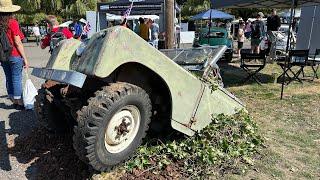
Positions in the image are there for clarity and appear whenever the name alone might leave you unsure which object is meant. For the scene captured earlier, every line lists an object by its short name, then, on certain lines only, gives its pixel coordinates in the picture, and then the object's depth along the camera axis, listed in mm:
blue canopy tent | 20262
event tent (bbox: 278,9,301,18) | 24249
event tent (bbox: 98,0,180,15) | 13219
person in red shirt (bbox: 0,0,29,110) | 4358
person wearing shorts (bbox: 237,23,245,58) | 13263
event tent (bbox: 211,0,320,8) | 7688
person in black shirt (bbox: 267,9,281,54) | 11195
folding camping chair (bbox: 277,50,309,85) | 7077
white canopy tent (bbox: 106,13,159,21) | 21589
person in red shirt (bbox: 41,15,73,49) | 5545
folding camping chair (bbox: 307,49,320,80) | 7442
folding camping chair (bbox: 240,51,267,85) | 7154
